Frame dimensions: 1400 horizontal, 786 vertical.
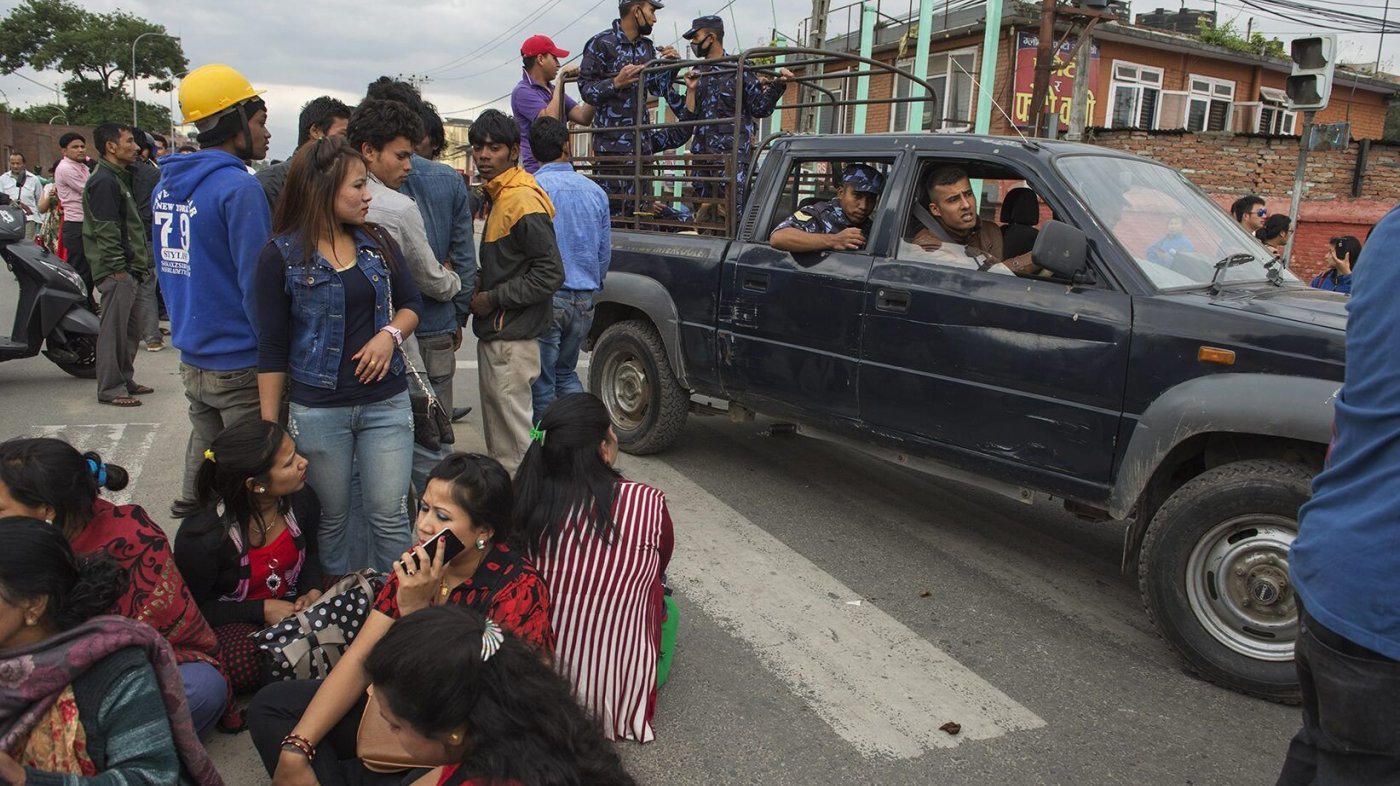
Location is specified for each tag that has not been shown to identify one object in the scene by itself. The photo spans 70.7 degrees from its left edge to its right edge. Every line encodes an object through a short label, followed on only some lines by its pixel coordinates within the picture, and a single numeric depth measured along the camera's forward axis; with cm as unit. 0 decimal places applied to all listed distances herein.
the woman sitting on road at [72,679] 216
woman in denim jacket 325
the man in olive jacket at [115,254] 721
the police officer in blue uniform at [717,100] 628
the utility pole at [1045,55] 1330
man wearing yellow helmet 356
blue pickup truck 353
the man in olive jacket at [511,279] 471
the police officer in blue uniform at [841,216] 503
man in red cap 755
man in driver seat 471
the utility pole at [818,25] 1858
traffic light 830
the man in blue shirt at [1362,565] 165
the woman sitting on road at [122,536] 267
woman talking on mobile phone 254
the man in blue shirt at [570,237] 540
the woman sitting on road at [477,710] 195
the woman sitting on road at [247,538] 319
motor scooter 757
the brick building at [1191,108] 1555
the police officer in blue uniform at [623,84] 679
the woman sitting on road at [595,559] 305
